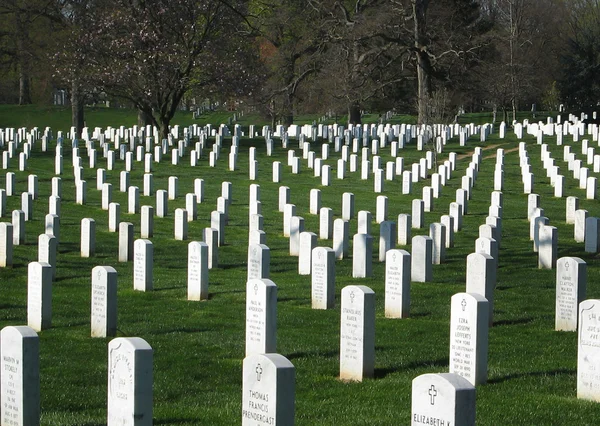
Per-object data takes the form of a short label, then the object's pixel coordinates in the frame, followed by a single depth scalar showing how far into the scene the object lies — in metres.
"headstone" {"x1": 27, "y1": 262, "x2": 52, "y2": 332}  12.09
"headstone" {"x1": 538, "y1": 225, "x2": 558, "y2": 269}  17.53
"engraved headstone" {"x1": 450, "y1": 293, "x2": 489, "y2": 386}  9.55
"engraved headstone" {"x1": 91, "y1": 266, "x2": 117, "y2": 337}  11.80
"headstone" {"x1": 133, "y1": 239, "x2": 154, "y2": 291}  14.91
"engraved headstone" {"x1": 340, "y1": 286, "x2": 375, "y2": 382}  9.84
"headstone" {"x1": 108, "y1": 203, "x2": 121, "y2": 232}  21.70
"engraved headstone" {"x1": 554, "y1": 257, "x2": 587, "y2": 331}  12.27
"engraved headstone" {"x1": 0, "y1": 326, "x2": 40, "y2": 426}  7.82
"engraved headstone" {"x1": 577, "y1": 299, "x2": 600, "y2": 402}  9.24
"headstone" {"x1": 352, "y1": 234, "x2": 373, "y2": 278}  16.14
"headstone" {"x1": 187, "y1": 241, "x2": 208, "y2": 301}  14.42
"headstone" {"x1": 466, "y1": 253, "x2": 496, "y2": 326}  12.70
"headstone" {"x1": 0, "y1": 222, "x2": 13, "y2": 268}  16.83
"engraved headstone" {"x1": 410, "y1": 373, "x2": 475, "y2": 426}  6.27
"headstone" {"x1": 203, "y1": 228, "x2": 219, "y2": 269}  17.20
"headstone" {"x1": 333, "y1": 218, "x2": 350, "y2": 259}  17.92
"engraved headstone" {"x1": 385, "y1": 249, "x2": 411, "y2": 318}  13.00
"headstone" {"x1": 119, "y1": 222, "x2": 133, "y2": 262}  17.91
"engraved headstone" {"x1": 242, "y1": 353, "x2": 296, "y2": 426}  6.75
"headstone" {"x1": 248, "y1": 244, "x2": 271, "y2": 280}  14.58
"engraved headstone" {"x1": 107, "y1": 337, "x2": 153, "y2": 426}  7.27
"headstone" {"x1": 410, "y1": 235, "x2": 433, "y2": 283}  15.46
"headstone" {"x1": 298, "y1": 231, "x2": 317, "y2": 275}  16.44
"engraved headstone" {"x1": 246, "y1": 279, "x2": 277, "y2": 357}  10.57
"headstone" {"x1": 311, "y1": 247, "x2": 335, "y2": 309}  13.66
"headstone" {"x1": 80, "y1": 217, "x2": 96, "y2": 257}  18.50
